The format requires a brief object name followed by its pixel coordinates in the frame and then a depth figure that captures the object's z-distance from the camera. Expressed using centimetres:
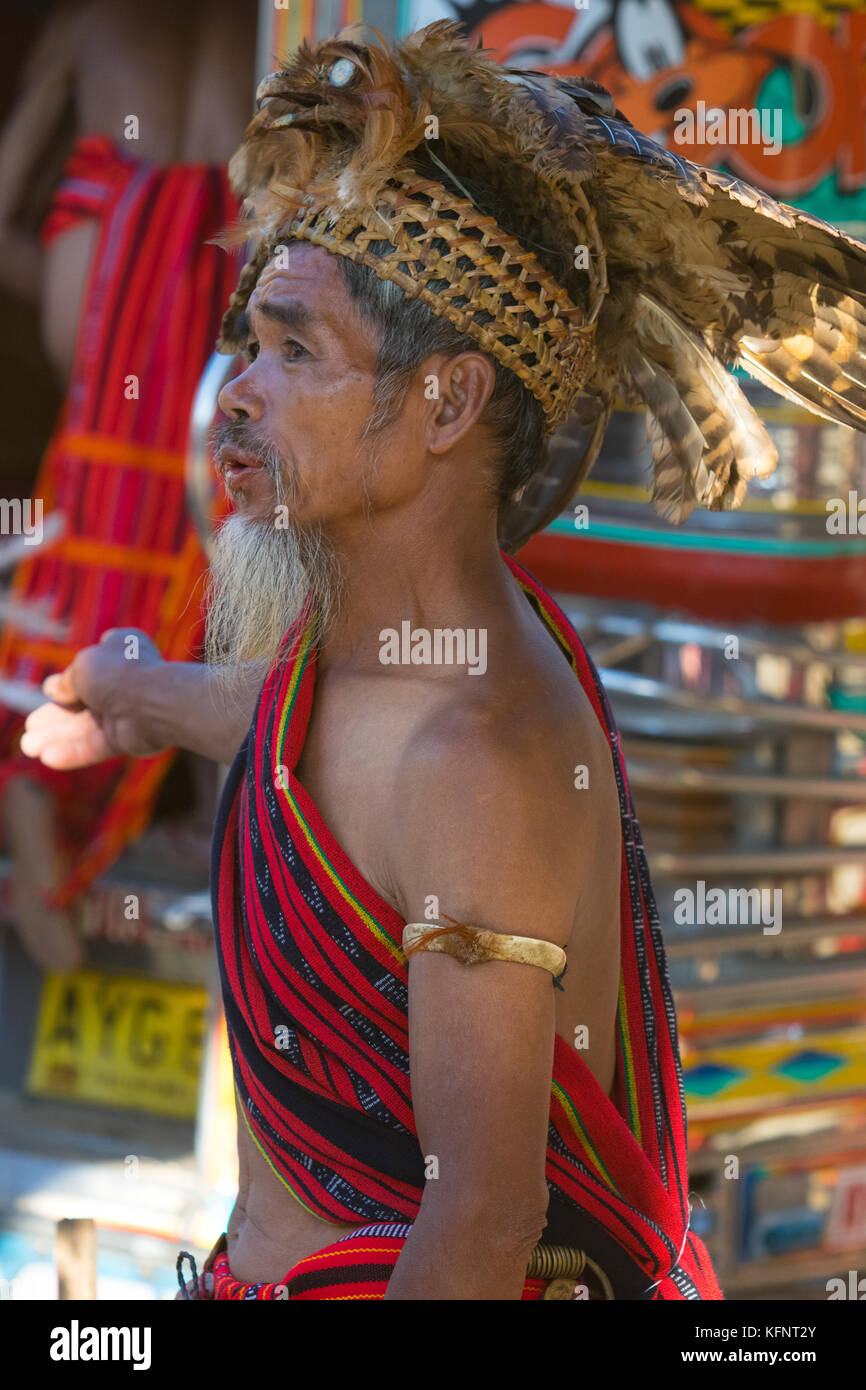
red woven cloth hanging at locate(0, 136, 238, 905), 682
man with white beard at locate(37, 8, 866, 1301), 421
